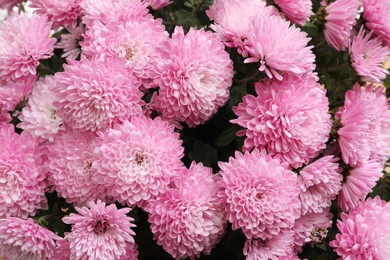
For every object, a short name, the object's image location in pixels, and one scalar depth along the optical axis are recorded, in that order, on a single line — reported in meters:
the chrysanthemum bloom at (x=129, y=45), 0.77
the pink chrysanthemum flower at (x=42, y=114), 0.79
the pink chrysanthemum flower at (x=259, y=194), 0.70
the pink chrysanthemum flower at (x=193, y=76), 0.73
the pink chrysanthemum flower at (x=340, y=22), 0.83
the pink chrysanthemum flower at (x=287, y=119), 0.73
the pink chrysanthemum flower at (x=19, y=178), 0.76
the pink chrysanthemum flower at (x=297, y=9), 0.82
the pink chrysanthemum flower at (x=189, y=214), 0.70
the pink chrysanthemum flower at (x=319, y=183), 0.75
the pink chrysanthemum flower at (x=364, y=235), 0.77
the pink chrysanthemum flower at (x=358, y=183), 0.78
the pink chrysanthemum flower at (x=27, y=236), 0.72
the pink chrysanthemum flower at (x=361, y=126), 0.76
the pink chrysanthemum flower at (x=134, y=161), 0.70
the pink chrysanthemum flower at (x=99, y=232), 0.69
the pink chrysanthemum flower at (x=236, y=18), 0.77
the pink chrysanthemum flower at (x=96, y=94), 0.72
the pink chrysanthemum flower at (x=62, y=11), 0.87
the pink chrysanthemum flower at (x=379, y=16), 0.85
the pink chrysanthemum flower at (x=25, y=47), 0.82
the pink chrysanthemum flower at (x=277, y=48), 0.73
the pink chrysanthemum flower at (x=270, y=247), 0.74
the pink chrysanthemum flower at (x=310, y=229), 0.79
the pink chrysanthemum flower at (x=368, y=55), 0.84
